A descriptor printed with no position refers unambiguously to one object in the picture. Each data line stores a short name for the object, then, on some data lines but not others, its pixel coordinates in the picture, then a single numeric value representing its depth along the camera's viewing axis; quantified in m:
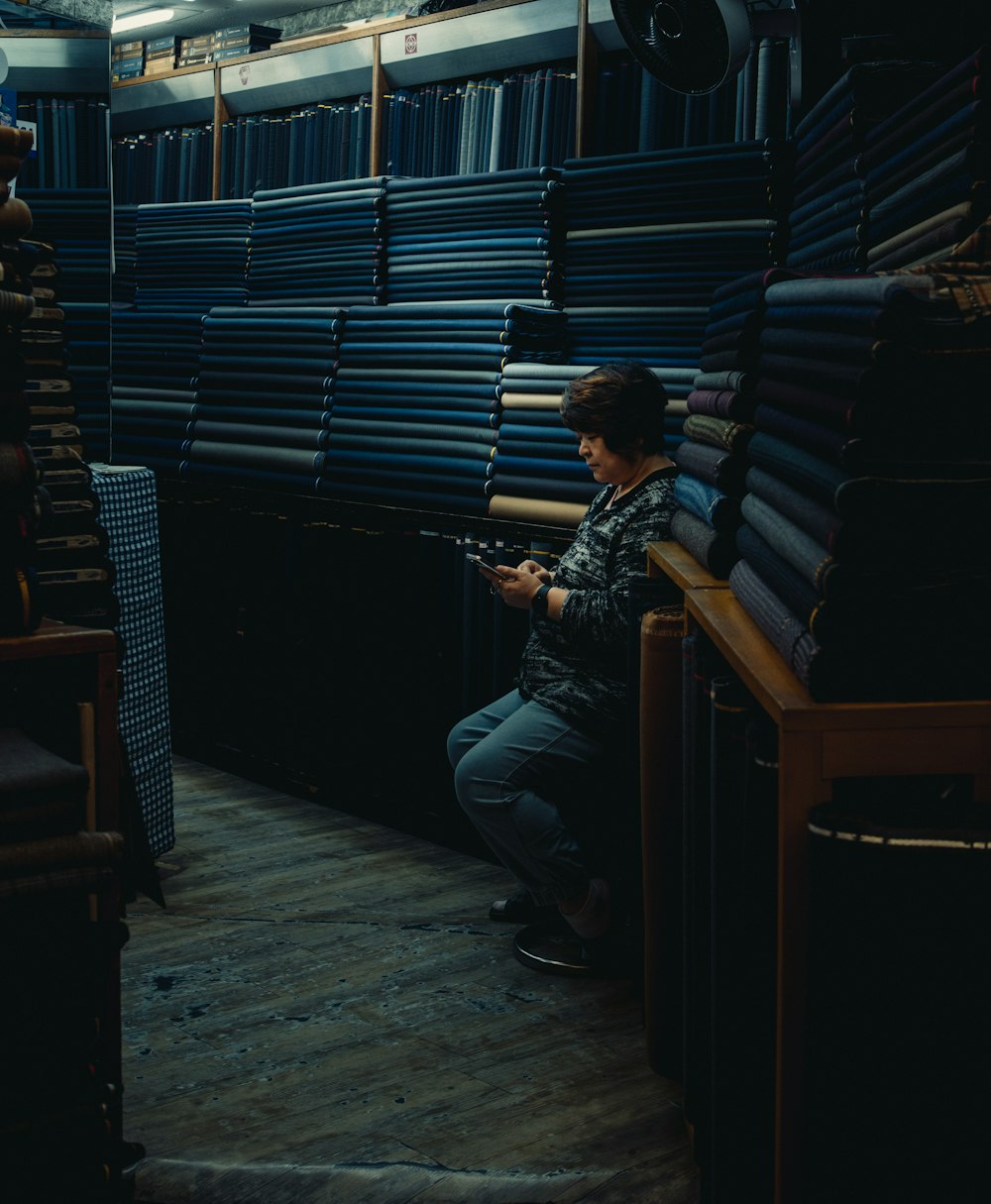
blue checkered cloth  3.68
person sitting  3.08
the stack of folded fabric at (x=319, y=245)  4.20
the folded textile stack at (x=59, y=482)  2.43
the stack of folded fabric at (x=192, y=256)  4.75
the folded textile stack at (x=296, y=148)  4.47
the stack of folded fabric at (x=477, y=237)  3.72
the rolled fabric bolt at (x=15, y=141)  1.88
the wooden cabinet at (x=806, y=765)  1.38
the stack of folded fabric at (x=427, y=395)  3.80
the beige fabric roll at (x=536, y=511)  3.60
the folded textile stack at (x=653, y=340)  3.42
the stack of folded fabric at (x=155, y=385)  4.85
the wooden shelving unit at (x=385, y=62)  3.79
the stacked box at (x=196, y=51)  5.34
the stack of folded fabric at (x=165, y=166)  5.12
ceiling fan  2.81
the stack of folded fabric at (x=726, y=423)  2.13
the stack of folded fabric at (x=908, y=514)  1.37
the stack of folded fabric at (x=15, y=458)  1.90
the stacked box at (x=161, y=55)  5.45
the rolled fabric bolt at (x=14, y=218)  1.89
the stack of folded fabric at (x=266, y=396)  4.33
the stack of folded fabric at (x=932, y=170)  1.67
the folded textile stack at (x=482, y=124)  3.89
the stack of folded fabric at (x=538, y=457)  3.62
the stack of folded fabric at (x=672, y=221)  3.34
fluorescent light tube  6.93
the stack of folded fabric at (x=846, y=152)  2.16
